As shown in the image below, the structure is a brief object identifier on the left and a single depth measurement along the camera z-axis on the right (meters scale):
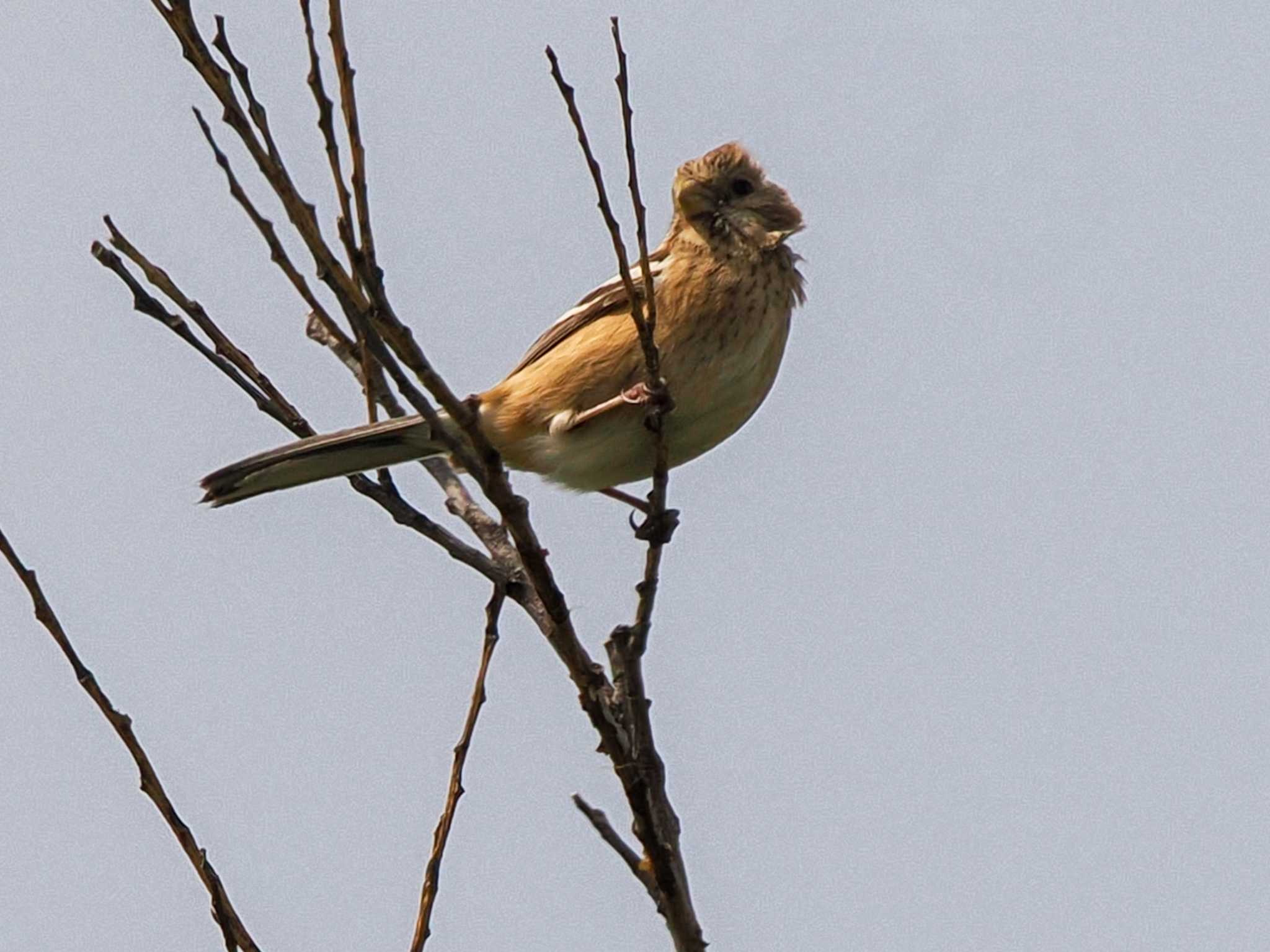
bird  10.43
